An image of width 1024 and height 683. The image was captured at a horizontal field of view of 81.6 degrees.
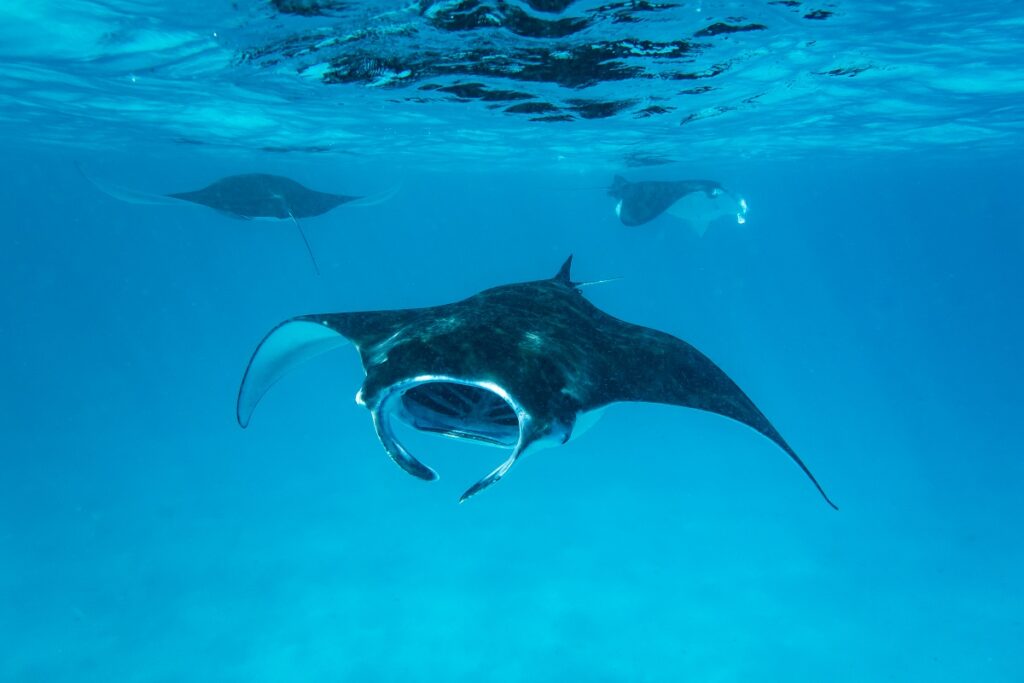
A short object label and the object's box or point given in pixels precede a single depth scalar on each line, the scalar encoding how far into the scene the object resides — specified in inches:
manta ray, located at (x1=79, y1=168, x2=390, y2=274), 502.6
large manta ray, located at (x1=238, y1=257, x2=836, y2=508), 141.0
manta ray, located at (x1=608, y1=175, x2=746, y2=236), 679.4
